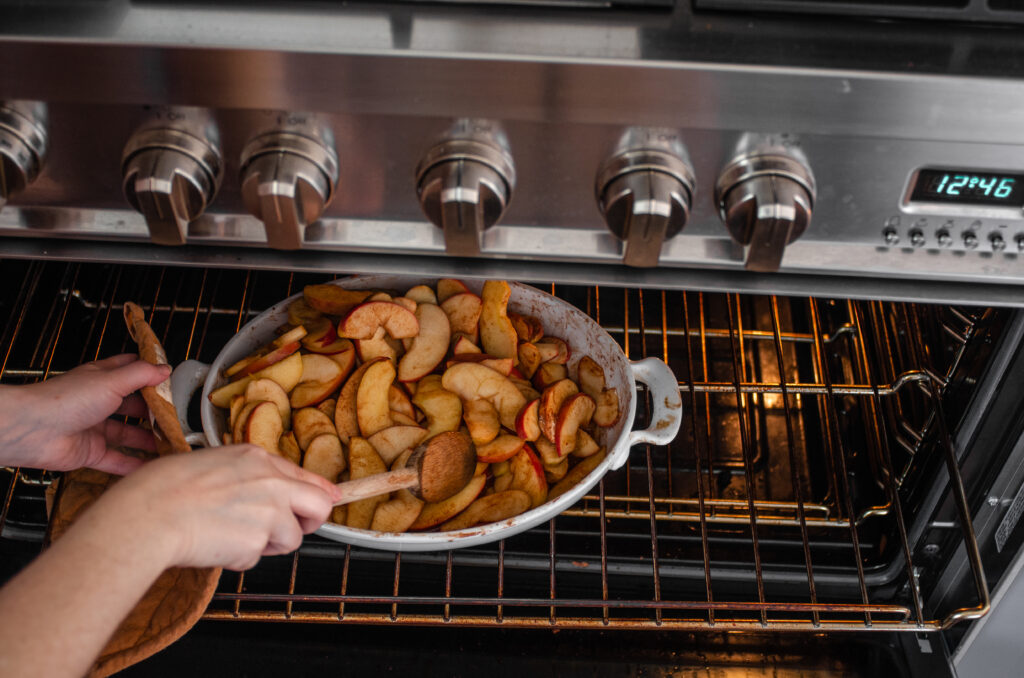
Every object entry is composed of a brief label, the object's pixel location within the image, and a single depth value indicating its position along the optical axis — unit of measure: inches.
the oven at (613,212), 22.9
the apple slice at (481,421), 39.1
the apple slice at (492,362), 40.7
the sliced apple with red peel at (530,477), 38.5
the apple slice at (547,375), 42.7
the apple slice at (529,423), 39.1
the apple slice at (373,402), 39.4
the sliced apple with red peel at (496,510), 37.8
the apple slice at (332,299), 42.2
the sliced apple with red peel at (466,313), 42.8
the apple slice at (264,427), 37.2
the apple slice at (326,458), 38.1
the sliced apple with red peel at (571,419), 39.0
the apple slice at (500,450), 39.0
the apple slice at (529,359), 42.4
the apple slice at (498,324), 42.4
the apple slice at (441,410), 39.7
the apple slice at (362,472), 37.8
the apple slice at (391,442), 38.9
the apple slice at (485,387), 40.1
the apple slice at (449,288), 43.8
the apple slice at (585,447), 40.3
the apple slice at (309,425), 39.1
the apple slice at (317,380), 40.1
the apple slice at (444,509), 37.4
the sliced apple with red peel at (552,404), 39.4
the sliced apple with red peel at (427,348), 41.4
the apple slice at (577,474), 38.9
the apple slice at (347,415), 39.9
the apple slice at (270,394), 38.7
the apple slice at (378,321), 40.1
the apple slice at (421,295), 43.5
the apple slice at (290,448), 38.2
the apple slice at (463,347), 41.7
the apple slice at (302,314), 42.7
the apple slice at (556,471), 39.9
